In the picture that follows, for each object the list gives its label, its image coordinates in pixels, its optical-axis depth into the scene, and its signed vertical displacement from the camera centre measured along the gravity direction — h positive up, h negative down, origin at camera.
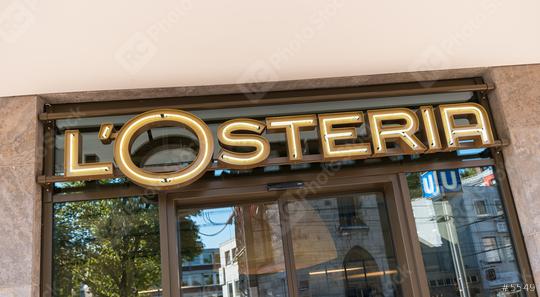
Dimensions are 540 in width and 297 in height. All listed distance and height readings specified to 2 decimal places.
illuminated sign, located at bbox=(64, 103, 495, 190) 3.35 +1.10
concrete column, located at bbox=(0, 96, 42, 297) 3.14 +0.85
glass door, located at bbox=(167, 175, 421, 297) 3.58 +0.41
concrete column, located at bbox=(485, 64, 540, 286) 3.59 +1.00
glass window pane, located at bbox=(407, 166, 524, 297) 3.61 +0.35
